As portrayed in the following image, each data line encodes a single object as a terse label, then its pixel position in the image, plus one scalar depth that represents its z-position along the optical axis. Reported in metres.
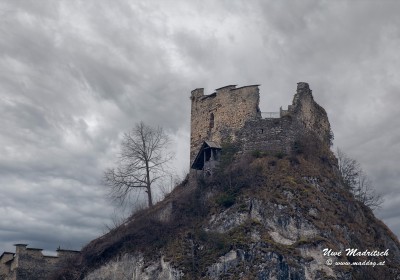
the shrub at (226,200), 41.69
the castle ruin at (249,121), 46.41
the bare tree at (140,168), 52.84
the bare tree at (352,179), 51.11
